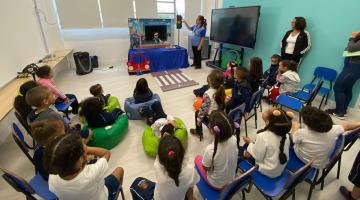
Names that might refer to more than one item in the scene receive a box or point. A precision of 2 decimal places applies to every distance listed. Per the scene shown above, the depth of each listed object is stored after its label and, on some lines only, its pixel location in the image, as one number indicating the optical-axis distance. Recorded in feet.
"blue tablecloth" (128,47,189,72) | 16.28
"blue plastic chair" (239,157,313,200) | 3.98
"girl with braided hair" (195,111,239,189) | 4.19
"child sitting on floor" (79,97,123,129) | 6.68
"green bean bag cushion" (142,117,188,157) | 6.95
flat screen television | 13.66
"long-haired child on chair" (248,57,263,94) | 8.80
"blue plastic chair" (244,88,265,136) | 7.60
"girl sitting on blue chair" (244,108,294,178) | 4.41
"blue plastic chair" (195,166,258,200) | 3.64
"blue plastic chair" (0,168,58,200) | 3.59
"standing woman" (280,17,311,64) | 10.91
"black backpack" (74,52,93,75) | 15.83
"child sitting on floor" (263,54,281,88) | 10.78
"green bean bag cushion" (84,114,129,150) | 7.07
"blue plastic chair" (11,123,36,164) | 4.89
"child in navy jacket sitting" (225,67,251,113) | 7.64
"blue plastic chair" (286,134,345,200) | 4.72
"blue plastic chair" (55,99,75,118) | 8.25
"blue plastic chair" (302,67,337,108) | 10.21
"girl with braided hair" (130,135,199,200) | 3.48
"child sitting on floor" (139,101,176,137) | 6.72
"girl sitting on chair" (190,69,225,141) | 7.06
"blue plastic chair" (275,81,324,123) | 7.94
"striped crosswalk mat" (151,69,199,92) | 13.60
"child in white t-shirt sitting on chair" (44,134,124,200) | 3.20
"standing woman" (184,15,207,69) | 16.98
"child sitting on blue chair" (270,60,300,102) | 9.23
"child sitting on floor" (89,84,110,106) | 8.31
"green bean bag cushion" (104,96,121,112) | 9.00
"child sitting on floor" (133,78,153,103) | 8.96
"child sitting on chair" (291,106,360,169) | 4.66
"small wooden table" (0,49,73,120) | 6.93
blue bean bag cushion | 9.27
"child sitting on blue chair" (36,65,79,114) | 8.20
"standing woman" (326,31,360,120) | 8.74
